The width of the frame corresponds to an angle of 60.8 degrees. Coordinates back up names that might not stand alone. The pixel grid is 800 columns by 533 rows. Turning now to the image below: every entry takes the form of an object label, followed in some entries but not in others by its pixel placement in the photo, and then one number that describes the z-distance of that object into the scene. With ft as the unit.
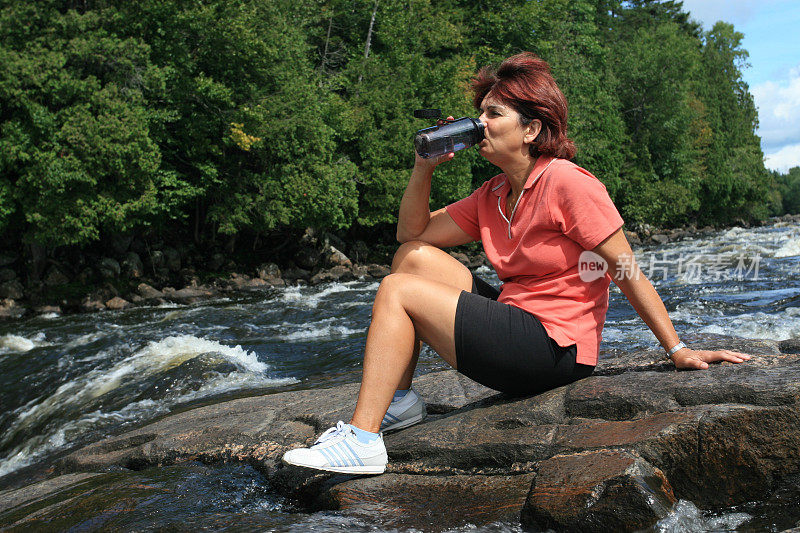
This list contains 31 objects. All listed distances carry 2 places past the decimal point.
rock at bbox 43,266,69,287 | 59.31
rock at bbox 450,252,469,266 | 84.53
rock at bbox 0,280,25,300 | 55.32
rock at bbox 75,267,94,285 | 60.54
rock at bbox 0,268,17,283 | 57.98
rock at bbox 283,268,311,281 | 72.04
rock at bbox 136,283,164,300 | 57.00
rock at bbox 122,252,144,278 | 62.59
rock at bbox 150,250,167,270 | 66.28
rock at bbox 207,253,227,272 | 72.38
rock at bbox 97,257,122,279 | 60.95
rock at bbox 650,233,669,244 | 113.38
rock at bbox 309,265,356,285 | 69.10
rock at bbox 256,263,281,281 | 70.92
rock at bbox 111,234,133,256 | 64.75
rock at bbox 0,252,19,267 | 59.26
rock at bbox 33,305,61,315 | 52.08
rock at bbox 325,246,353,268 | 79.25
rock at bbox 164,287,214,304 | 55.91
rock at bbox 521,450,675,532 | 7.61
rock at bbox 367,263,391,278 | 74.59
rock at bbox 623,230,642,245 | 113.45
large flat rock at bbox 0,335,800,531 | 7.91
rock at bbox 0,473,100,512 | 11.75
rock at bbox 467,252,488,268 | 83.71
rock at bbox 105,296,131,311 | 53.95
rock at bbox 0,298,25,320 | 51.03
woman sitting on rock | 9.36
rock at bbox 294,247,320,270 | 77.41
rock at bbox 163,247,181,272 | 67.97
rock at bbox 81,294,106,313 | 54.09
